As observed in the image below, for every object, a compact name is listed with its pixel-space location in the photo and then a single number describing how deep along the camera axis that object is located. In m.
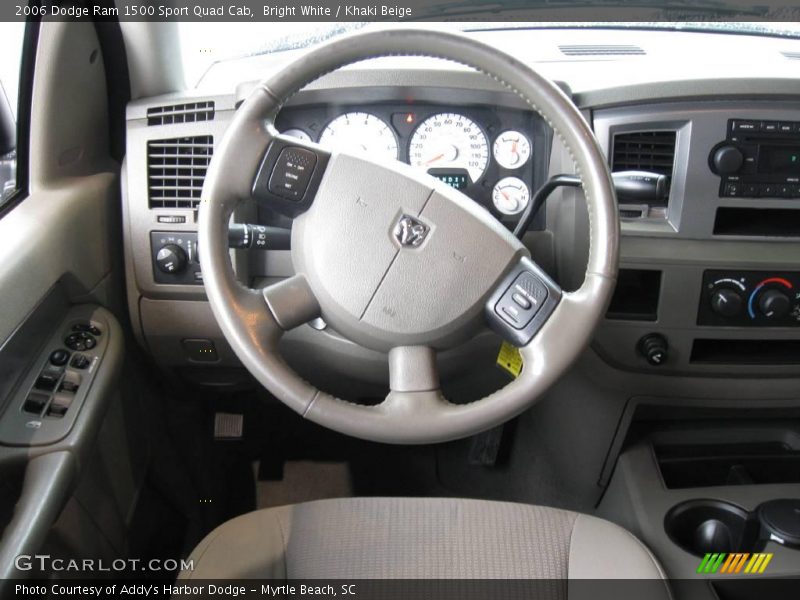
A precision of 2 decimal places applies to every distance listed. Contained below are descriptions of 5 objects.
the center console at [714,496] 1.25
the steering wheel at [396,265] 0.94
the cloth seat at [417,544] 1.11
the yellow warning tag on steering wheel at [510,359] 1.03
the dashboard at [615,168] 1.29
